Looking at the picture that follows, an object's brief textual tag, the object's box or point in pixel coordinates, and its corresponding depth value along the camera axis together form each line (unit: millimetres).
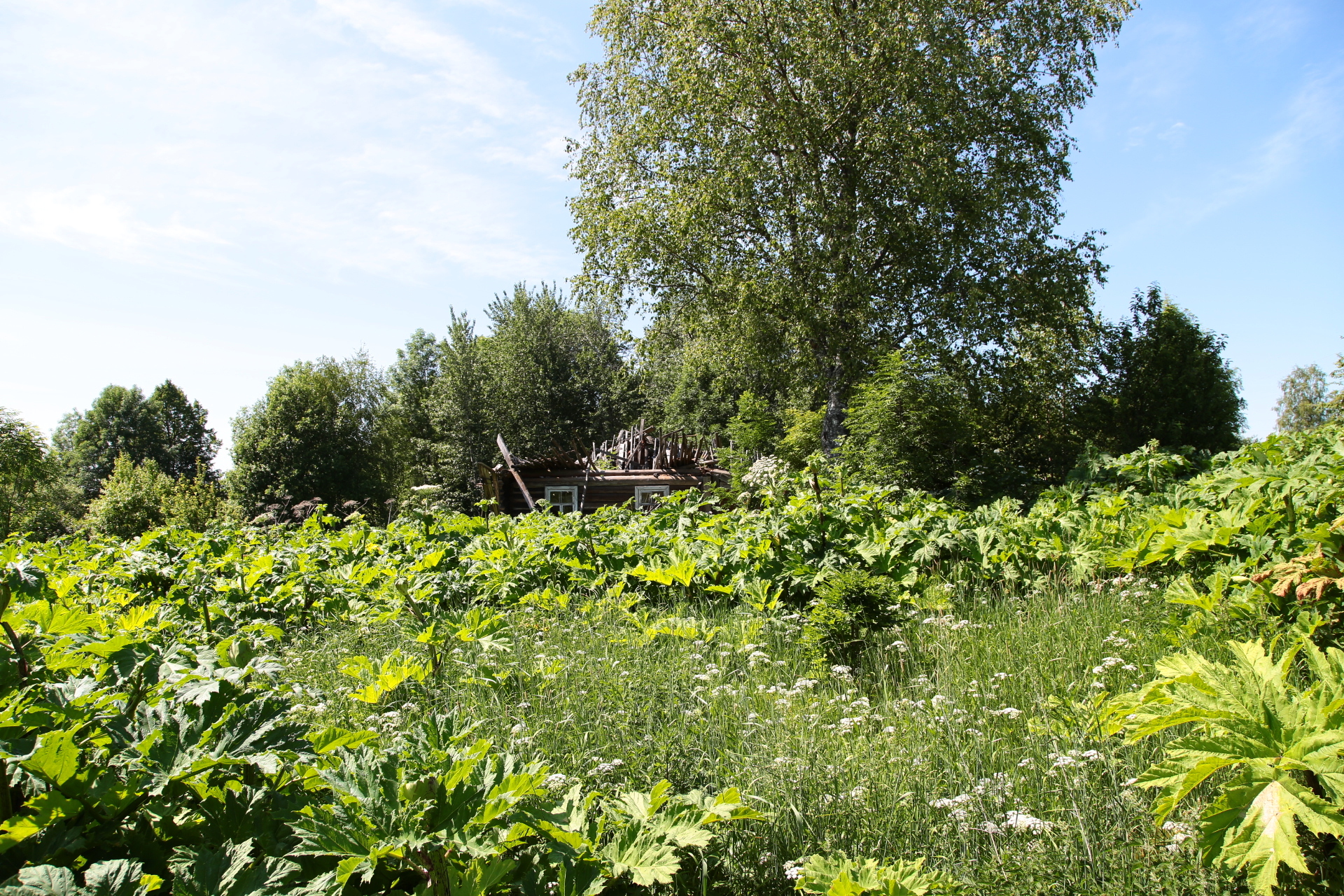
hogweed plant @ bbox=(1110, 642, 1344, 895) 1518
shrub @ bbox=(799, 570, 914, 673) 3812
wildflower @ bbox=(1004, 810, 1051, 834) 1865
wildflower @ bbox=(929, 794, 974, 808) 1979
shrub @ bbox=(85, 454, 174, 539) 18219
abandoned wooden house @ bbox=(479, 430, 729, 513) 19812
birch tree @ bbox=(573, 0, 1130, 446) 15875
